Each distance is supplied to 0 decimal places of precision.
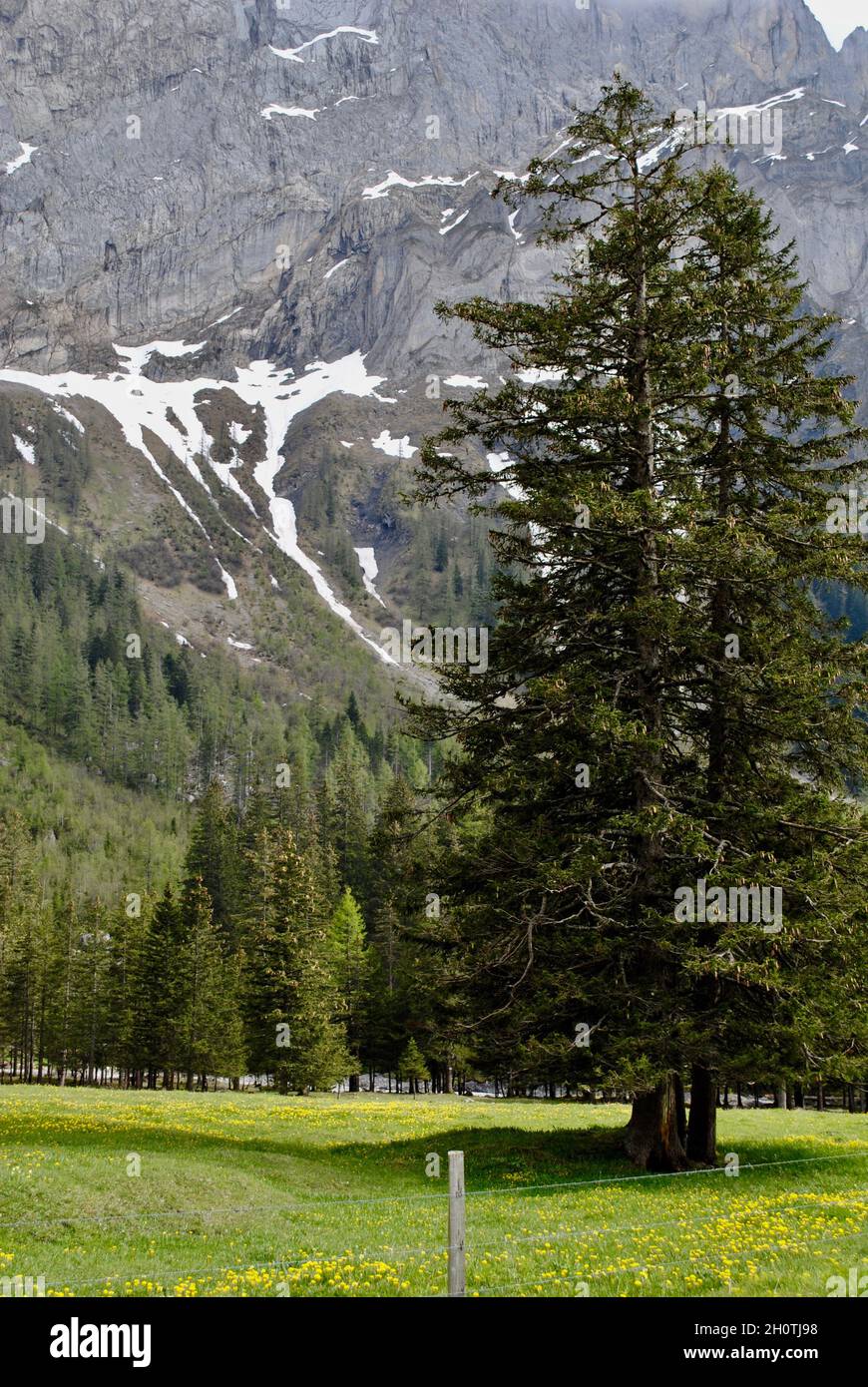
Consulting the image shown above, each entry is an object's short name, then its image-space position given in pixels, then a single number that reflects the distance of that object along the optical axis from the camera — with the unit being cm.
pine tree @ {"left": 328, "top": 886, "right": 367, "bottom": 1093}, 6988
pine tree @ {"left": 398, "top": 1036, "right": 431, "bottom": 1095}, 6906
